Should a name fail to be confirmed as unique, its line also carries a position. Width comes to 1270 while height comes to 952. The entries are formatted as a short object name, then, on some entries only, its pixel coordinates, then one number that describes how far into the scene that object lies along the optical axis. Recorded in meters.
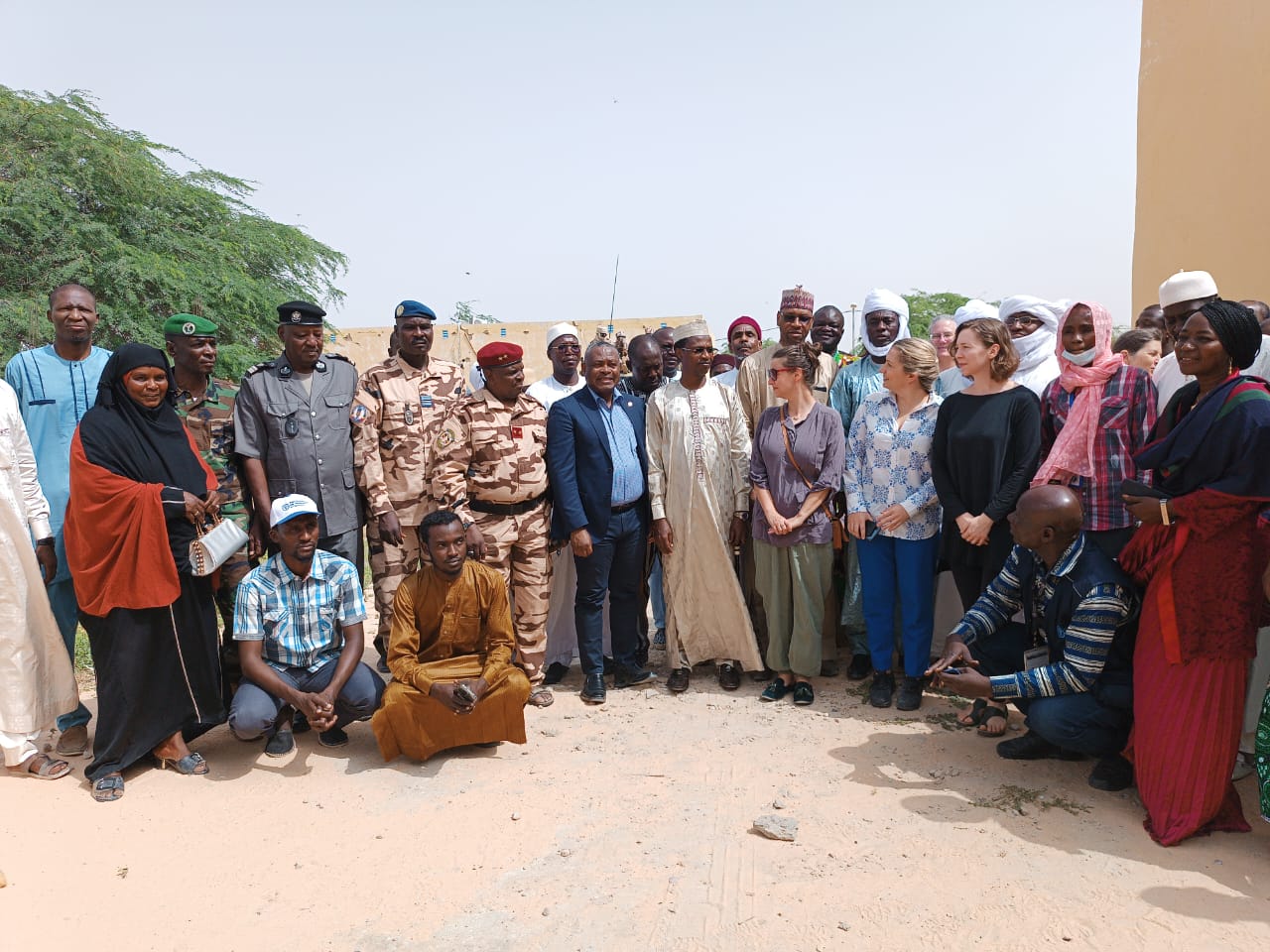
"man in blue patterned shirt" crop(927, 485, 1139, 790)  3.60
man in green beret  4.46
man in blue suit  4.96
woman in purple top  4.88
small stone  3.36
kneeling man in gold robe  4.11
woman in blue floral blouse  4.65
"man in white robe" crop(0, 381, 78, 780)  4.12
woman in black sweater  4.29
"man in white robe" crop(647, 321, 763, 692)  5.09
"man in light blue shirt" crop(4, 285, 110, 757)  4.47
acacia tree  11.94
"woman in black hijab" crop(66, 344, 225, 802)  3.97
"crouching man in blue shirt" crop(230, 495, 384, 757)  4.12
